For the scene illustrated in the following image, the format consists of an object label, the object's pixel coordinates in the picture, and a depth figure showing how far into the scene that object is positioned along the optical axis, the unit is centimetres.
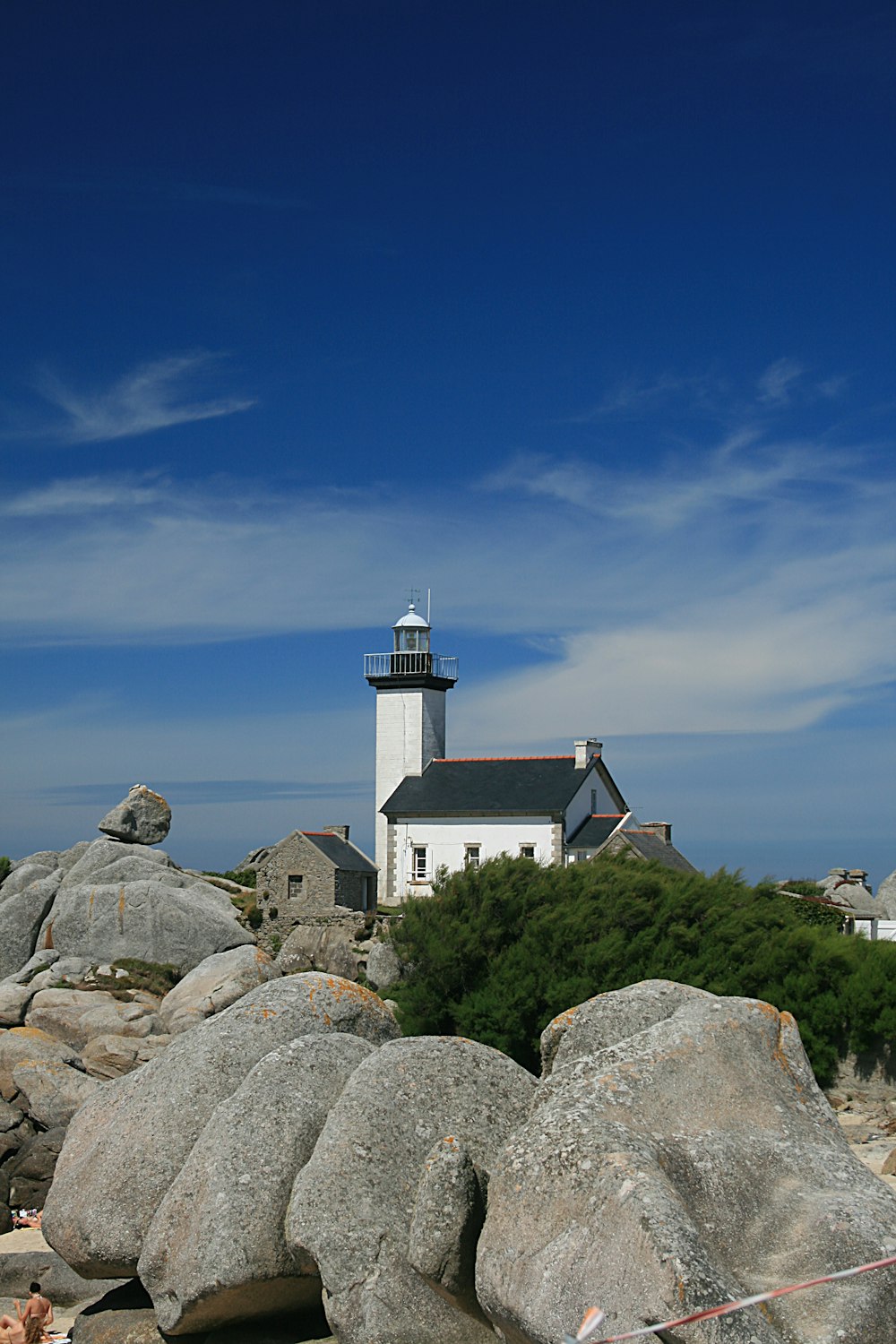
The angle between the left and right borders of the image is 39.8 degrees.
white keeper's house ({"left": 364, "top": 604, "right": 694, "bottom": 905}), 4553
